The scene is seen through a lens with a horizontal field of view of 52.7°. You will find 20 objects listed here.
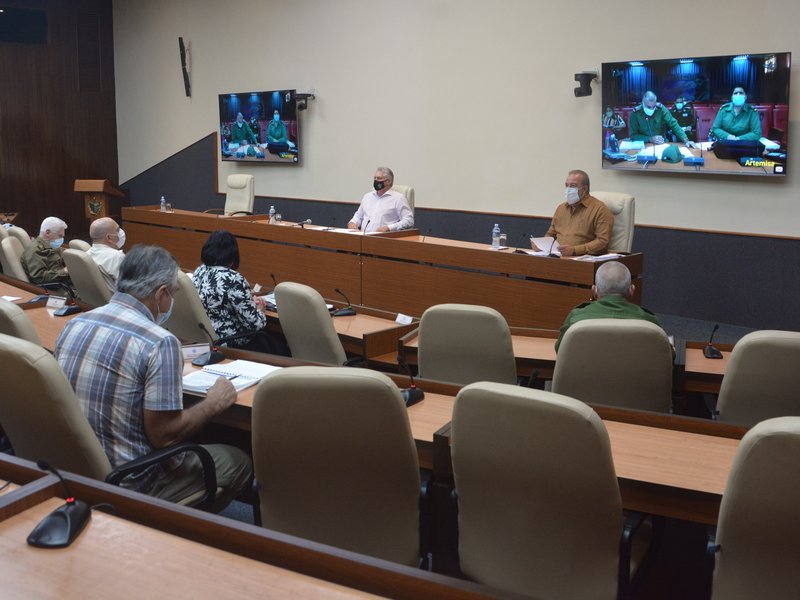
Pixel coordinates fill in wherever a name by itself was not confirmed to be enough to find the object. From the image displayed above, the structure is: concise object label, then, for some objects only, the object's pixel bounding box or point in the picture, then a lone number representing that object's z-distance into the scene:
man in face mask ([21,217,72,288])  6.29
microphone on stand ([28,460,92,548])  1.63
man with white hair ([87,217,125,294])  5.50
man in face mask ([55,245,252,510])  2.45
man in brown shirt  6.11
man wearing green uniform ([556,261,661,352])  3.54
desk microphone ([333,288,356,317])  4.73
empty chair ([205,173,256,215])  9.34
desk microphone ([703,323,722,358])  3.80
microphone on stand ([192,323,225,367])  3.28
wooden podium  12.16
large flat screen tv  6.48
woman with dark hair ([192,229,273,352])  4.43
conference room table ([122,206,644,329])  5.55
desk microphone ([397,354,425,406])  2.79
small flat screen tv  10.45
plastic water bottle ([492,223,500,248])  6.09
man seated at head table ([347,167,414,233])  7.65
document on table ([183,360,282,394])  2.97
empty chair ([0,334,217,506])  2.22
